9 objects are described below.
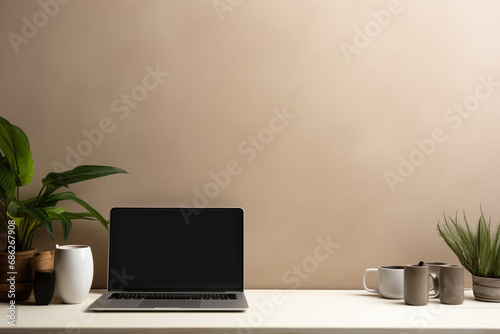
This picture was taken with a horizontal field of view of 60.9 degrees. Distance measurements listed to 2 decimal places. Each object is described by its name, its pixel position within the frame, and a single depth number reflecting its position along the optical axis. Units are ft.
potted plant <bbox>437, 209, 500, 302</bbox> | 4.39
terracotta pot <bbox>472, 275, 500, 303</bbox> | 4.36
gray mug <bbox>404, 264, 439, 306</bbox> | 4.19
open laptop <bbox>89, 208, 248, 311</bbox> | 4.56
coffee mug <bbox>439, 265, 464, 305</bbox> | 4.26
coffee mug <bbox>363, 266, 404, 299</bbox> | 4.46
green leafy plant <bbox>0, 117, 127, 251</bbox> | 4.13
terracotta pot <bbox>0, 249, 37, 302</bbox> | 4.16
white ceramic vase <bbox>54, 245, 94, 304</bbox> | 4.15
